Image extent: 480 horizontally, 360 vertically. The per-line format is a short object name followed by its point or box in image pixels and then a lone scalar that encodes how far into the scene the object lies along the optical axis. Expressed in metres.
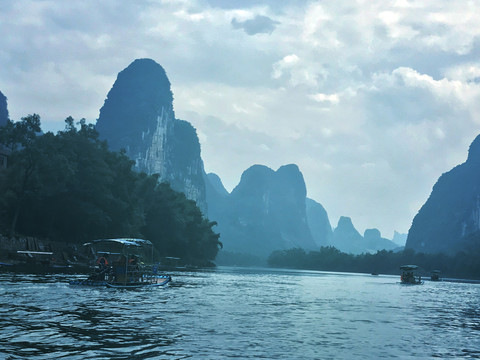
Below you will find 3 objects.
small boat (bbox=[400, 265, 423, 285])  85.96
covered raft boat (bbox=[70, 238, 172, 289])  39.41
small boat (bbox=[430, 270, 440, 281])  108.46
